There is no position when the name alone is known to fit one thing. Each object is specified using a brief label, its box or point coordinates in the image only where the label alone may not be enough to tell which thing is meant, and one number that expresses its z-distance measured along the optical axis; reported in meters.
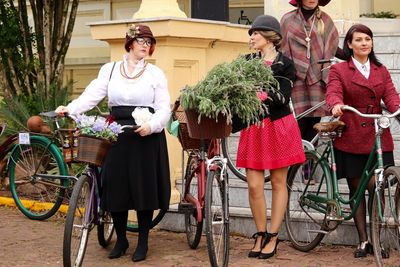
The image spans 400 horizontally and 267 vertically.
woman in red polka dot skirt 7.43
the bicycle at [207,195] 7.09
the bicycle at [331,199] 6.94
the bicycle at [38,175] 9.51
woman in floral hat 7.54
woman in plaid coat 8.48
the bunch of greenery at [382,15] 13.38
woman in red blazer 7.35
